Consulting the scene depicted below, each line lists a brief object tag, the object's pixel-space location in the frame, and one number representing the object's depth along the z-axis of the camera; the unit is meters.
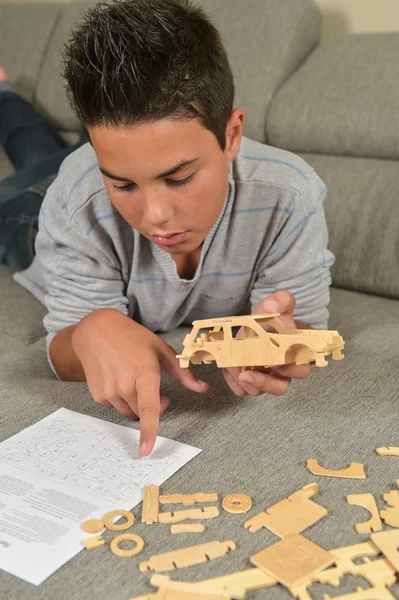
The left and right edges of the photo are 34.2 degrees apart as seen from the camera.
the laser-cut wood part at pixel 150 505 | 0.76
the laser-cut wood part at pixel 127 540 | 0.70
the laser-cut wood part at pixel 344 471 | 0.83
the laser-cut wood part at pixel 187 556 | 0.68
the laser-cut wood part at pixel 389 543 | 0.67
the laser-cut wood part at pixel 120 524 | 0.74
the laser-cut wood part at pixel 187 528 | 0.74
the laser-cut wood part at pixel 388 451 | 0.87
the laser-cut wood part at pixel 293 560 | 0.66
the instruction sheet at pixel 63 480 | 0.71
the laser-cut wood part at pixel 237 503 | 0.77
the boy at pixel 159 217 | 0.93
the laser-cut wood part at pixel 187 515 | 0.76
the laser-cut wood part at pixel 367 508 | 0.73
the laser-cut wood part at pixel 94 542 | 0.71
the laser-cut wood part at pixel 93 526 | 0.74
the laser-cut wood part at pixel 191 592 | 0.64
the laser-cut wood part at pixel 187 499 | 0.79
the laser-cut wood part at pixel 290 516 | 0.73
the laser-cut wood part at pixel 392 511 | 0.74
